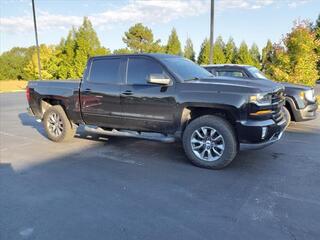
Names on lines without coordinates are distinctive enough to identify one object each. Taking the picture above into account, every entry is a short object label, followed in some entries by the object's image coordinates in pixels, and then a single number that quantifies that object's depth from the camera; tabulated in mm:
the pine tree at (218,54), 31344
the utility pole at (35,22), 23047
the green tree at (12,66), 39969
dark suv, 7719
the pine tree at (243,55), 31270
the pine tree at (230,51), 33156
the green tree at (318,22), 43675
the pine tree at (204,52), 32106
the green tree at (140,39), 35719
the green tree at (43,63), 30484
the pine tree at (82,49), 28562
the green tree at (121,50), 33775
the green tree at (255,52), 37659
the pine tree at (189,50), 41594
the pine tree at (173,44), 33531
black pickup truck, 4750
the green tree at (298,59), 13117
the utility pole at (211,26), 12759
